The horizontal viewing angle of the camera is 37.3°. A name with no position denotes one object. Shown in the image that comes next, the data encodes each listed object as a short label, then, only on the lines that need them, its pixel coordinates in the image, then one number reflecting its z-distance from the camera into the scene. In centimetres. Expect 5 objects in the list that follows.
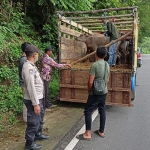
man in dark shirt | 402
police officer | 336
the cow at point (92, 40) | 726
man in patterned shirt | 532
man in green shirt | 399
